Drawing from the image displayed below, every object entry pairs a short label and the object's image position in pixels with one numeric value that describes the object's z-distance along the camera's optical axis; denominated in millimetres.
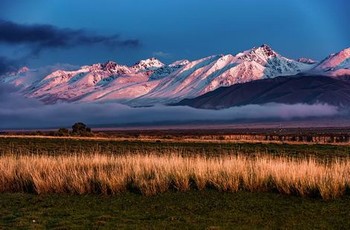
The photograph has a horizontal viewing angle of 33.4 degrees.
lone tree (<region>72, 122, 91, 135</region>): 108025
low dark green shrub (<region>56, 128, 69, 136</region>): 102562
